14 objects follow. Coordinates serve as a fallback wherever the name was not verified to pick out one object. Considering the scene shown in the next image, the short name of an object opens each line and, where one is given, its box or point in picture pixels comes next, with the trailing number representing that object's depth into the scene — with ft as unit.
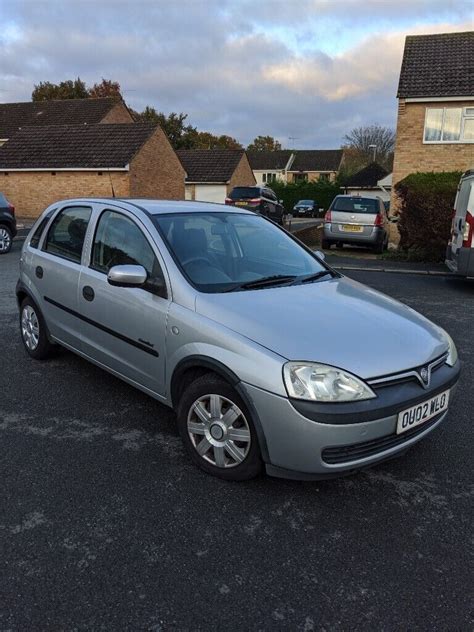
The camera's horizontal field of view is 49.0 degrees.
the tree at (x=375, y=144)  219.00
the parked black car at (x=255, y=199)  71.41
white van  27.94
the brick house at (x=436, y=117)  65.82
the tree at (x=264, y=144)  320.50
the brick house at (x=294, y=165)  229.66
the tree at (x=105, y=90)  174.19
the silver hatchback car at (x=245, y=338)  8.61
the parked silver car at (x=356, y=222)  47.42
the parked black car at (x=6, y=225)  43.06
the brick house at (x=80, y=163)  82.12
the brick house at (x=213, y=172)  119.44
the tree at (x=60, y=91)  161.17
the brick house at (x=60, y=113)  112.06
